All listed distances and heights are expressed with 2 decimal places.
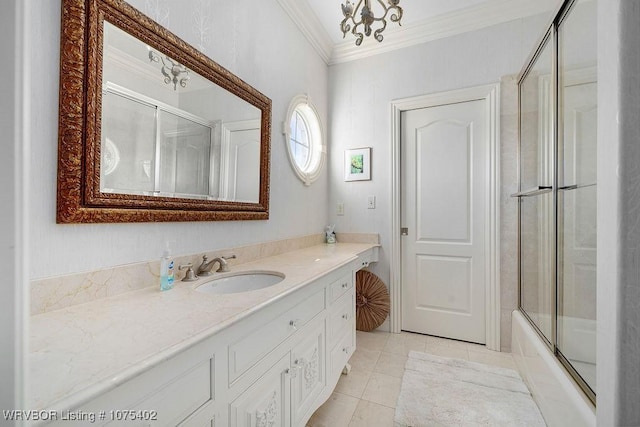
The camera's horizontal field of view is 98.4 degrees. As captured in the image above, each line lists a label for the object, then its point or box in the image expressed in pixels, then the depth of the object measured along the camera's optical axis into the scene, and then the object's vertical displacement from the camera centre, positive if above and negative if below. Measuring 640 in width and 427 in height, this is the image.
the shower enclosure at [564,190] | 1.17 +0.14
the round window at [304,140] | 2.24 +0.67
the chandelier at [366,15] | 1.53 +1.13
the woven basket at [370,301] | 2.61 -0.83
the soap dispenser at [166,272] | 1.09 -0.24
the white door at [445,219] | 2.36 -0.03
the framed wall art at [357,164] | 2.69 +0.50
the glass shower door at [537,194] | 1.61 +0.14
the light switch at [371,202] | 2.67 +0.12
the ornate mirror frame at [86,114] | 0.87 +0.32
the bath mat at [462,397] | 1.49 -1.10
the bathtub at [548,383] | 1.07 -0.80
